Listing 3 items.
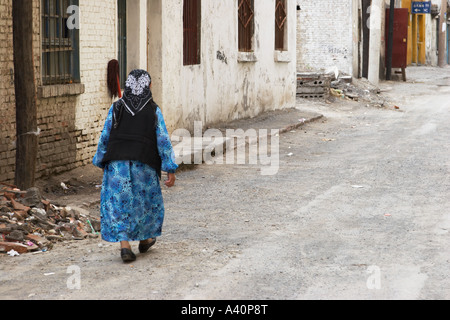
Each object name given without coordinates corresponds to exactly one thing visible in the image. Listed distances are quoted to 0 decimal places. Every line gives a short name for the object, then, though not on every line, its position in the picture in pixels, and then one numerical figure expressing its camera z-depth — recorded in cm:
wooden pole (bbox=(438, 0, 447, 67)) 4566
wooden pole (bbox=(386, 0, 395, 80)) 3303
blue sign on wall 4359
